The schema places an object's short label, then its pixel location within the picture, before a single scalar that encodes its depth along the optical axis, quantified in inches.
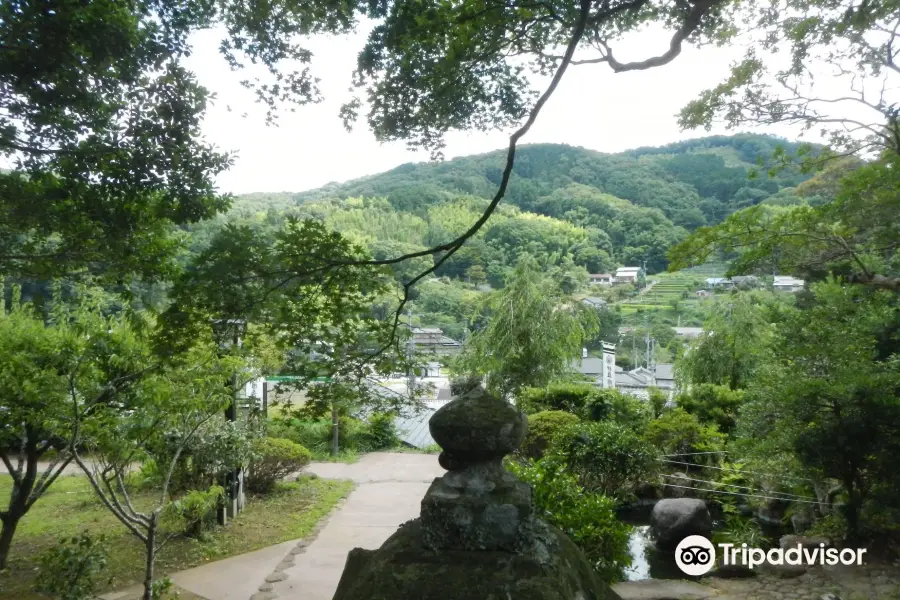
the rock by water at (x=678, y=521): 216.5
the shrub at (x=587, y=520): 152.9
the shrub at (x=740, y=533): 204.5
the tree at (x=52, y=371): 160.4
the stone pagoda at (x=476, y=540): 59.9
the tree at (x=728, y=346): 363.3
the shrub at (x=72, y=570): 138.4
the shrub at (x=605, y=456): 236.5
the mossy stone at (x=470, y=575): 58.9
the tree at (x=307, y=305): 102.1
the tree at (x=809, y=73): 160.2
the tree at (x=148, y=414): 150.2
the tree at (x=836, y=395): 169.0
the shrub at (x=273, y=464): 286.2
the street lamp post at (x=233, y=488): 227.5
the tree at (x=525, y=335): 355.9
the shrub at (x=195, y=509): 187.5
